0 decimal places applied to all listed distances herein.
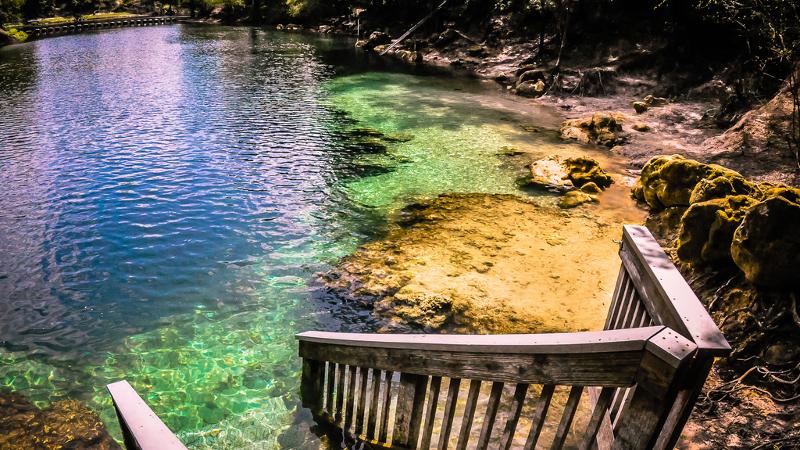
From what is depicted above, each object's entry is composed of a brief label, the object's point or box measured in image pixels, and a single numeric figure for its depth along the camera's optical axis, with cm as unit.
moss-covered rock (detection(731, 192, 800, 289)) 692
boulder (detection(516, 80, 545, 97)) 3409
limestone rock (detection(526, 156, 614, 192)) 1717
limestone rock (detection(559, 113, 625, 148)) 2280
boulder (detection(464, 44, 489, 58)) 4656
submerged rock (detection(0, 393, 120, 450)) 722
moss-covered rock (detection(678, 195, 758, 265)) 845
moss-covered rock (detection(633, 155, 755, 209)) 1005
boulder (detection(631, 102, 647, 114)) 2691
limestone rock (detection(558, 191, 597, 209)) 1559
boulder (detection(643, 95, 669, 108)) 2750
